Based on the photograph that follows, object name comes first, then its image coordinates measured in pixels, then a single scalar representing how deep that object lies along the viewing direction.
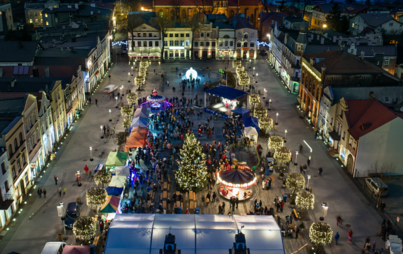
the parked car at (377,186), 44.78
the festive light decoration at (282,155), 48.66
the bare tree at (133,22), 104.12
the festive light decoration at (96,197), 39.50
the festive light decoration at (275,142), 50.91
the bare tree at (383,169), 49.06
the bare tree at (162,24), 104.57
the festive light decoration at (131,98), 69.44
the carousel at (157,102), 70.19
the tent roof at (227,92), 69.10
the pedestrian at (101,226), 39.12
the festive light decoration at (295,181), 43.12
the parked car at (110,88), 78.64
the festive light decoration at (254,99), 68.94
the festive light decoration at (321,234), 35.06
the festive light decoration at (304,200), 39.91
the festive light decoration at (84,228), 35.31
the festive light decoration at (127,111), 62.69
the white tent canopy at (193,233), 31.55
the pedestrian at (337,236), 37.94
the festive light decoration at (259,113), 60.75
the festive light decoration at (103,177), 43.92
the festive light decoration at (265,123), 58.31
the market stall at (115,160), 47.94
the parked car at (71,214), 39.12
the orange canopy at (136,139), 53.75
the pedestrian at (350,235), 38.14
